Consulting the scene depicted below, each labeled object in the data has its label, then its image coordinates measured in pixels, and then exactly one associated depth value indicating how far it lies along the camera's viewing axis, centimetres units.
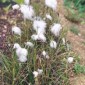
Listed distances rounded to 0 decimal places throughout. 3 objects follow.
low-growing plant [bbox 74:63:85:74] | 223
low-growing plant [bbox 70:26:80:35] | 284
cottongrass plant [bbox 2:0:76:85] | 199
